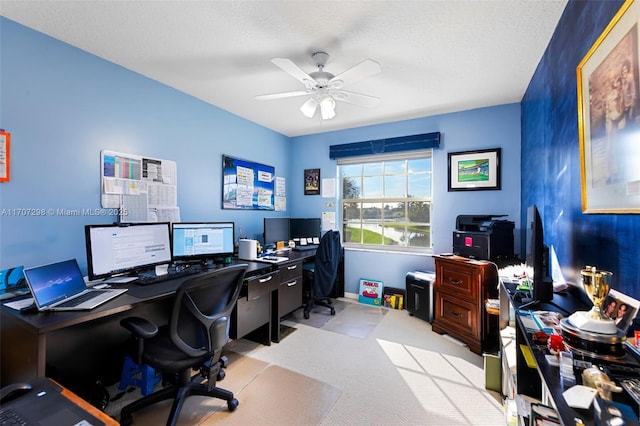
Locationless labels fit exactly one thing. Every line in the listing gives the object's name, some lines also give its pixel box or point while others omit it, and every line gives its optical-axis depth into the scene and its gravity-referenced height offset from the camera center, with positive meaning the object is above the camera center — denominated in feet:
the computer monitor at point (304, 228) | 12.94 -0.68
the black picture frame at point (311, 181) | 13.92 +1.77
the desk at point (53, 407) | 2.45 -1.92
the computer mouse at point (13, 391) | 2.61 -1.84
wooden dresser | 8.05 -2.74
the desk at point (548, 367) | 2.14 -1.60
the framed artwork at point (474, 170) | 10.12 +1.81
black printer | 8.42 -0.88
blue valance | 11.16 +3.21
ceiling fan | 6.03 +3.48
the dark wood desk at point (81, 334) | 4.02 -2.64
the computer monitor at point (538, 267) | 4.47 -0.91
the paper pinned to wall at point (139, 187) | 7.11 +0.80
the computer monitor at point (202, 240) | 7.77 -0.82
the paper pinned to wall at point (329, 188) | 13.58 +1.39
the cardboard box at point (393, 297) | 11.52 -3.73
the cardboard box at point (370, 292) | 12.01 -3.63
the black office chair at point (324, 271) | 10.37 -2.31
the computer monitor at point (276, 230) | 11.47 -0.71
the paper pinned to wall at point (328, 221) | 13.56 -0.35
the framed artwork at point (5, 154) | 5.41 +1.23
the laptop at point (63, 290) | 4.36 -1.42
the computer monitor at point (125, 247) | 5.81 -0.84
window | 11.91 +0.68
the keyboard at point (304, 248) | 11.91 -1.57
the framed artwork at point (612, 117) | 3.16 +1.38
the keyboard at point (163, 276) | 6.07 -1.57
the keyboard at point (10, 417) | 2.36 -1.89
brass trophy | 2.83 -1.01
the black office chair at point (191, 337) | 4.84 -2.46
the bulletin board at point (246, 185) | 10.74 +1.33
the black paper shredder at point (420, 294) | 9.98 -3.13
